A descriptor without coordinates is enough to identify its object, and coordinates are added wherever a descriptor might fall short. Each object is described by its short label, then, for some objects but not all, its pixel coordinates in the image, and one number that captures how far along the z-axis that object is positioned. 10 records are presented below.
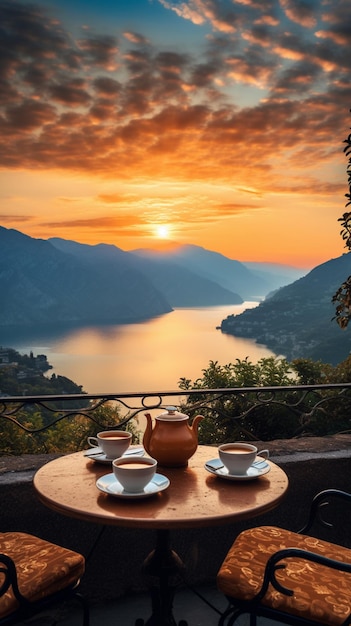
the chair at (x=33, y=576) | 1.82
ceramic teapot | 2.09
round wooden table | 1.74
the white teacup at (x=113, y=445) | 2.21
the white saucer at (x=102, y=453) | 2.21
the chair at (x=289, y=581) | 1.79
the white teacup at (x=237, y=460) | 2.04
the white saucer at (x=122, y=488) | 1.83
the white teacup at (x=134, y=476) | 1.82
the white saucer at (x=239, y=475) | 2.03
